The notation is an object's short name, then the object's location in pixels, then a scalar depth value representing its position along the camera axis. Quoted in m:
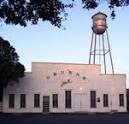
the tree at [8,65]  20.89
